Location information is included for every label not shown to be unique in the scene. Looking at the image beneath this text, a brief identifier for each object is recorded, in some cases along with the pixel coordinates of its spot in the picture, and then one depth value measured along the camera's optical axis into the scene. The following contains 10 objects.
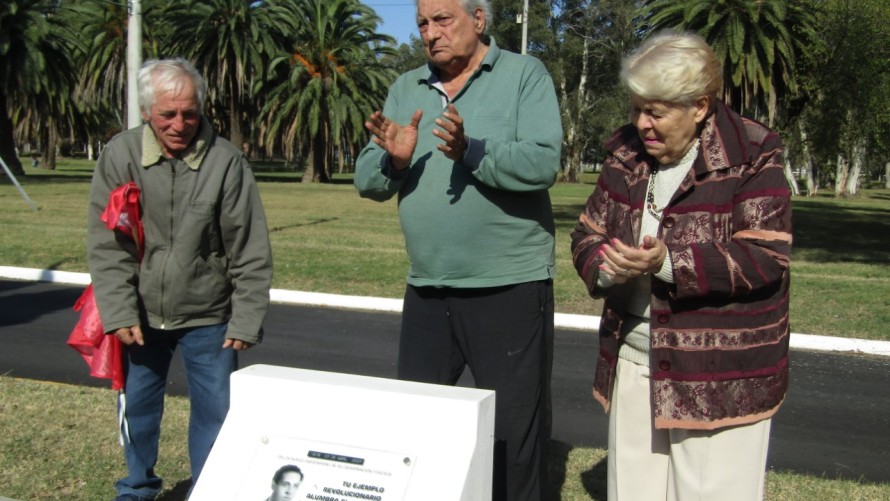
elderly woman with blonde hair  2.68
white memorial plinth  2.40
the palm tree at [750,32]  26.12
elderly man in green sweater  3.26
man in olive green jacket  3.58
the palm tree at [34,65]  38.47
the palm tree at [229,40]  42.50
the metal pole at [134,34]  12.86
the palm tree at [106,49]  43.94
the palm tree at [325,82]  42.22
